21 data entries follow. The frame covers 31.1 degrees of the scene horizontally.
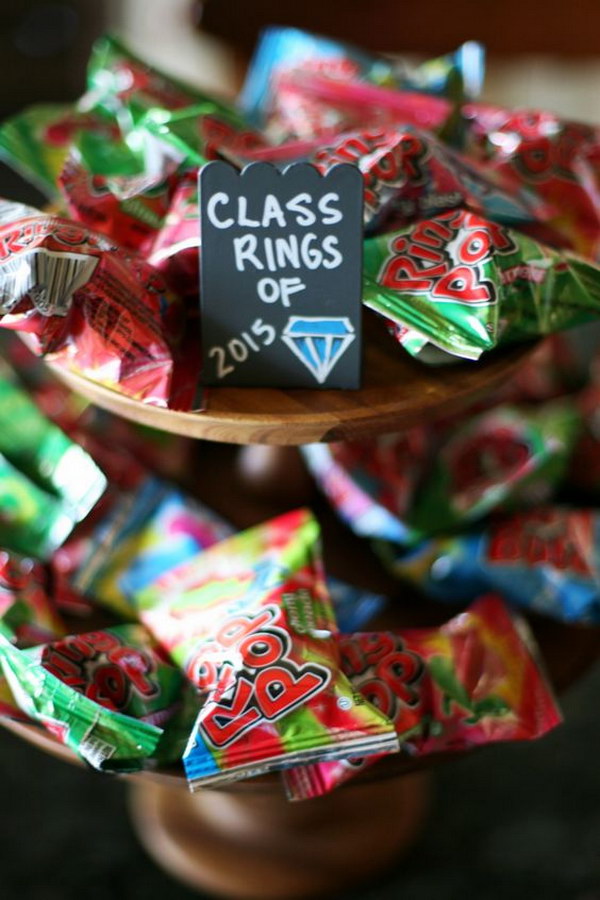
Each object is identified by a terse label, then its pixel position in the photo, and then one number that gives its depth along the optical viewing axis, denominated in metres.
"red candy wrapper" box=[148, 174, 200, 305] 0.91
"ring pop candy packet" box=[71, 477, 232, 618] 1.08
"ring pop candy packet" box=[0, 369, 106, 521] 1.03
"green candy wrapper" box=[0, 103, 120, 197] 1.07
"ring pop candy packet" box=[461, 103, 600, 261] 1.09
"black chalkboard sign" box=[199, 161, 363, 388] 0.82
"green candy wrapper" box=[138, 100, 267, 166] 0.98
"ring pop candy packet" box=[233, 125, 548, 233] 0.94
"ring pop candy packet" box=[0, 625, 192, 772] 0.87
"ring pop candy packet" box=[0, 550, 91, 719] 0.95
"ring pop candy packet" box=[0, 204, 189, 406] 0.84
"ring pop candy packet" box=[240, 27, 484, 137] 1.14
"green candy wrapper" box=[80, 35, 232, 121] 1.07
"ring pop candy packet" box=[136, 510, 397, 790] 0.85
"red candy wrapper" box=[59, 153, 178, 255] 0.97
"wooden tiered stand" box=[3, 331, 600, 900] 0.89
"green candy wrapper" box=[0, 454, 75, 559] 1.08
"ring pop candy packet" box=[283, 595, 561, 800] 0.92
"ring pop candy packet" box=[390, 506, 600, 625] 1.10
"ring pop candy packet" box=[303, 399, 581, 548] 1.15
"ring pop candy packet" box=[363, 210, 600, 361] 0.88
